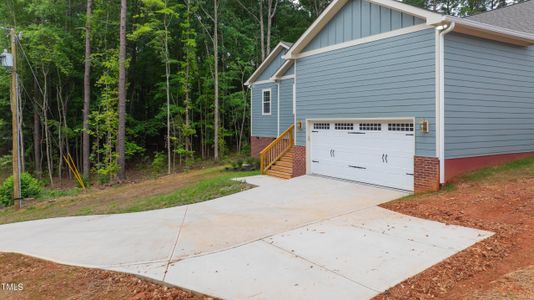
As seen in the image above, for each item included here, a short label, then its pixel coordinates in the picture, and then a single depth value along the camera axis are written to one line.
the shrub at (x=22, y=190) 14.19
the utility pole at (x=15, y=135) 12.38
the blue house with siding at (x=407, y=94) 8.50
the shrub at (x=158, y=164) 21.60
